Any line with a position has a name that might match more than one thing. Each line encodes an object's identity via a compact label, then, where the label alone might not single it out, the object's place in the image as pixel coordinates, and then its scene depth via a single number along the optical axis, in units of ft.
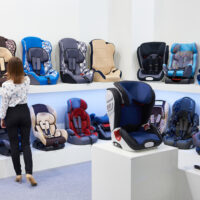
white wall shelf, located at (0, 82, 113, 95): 16.28
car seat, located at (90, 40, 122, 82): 19.45
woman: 12.67
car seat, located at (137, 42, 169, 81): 18.60
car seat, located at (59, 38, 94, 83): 18.04
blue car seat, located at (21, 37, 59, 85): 17.21
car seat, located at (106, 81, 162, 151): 9.98
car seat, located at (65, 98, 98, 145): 17.47
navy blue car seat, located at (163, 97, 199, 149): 16.01
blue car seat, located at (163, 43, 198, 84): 16.84
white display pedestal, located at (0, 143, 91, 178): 14.30
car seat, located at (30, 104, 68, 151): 15.66
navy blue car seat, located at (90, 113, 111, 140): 17.86
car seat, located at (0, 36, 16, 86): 16.26
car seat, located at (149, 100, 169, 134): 17.78
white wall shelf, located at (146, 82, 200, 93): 15.87
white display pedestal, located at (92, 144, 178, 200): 9.45
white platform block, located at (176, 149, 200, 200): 9.95
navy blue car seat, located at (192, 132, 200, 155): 14.53
